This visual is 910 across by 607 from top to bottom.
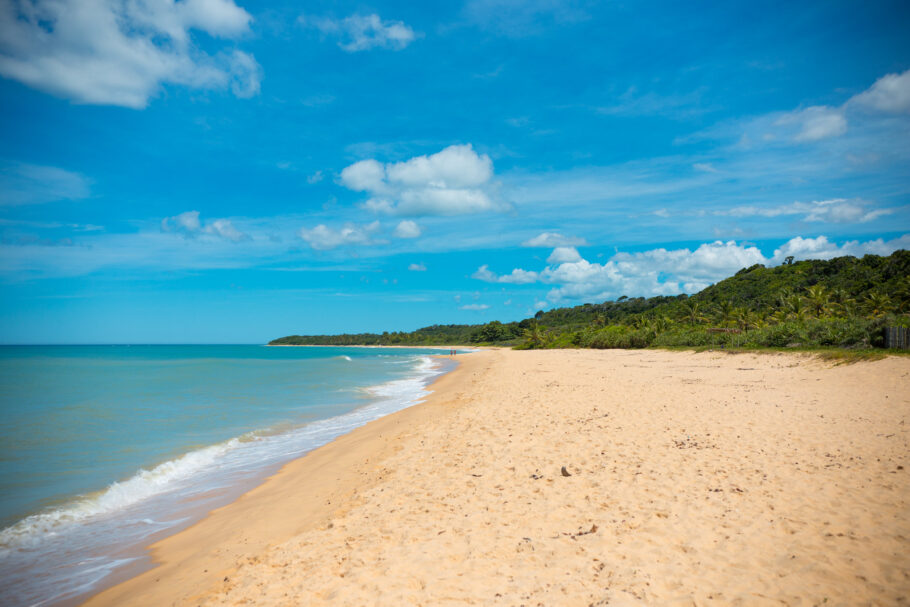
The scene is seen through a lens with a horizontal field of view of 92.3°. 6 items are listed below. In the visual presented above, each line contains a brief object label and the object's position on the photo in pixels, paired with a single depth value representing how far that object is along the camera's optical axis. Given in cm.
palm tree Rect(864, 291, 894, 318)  4019
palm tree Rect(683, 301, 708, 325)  6215
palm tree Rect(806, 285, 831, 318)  4555
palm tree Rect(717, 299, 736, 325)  5156
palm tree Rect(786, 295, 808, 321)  4360
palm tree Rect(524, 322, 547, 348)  8169
